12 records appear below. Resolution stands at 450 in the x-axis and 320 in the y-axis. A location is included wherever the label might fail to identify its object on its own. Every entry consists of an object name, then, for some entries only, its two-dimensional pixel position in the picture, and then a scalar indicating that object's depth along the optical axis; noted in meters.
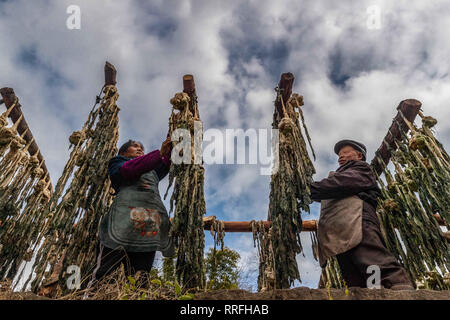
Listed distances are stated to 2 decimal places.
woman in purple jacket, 2.52
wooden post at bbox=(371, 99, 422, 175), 3.77
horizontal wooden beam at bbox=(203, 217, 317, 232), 4.80
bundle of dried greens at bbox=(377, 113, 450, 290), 3.04
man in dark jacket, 2.32
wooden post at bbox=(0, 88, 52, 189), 4.23
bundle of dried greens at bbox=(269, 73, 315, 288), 2.59
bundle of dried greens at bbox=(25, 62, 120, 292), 2.72
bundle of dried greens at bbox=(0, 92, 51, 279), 3.86
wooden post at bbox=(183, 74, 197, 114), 3.76
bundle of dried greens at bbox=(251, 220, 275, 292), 4.21
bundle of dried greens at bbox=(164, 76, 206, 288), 2.59
